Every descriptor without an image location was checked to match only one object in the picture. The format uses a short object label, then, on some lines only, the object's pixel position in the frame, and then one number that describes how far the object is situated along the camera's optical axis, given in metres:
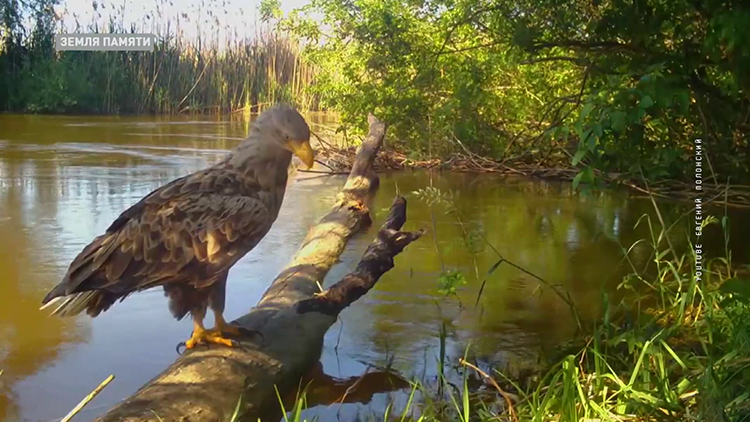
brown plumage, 2.73
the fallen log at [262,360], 2.39
